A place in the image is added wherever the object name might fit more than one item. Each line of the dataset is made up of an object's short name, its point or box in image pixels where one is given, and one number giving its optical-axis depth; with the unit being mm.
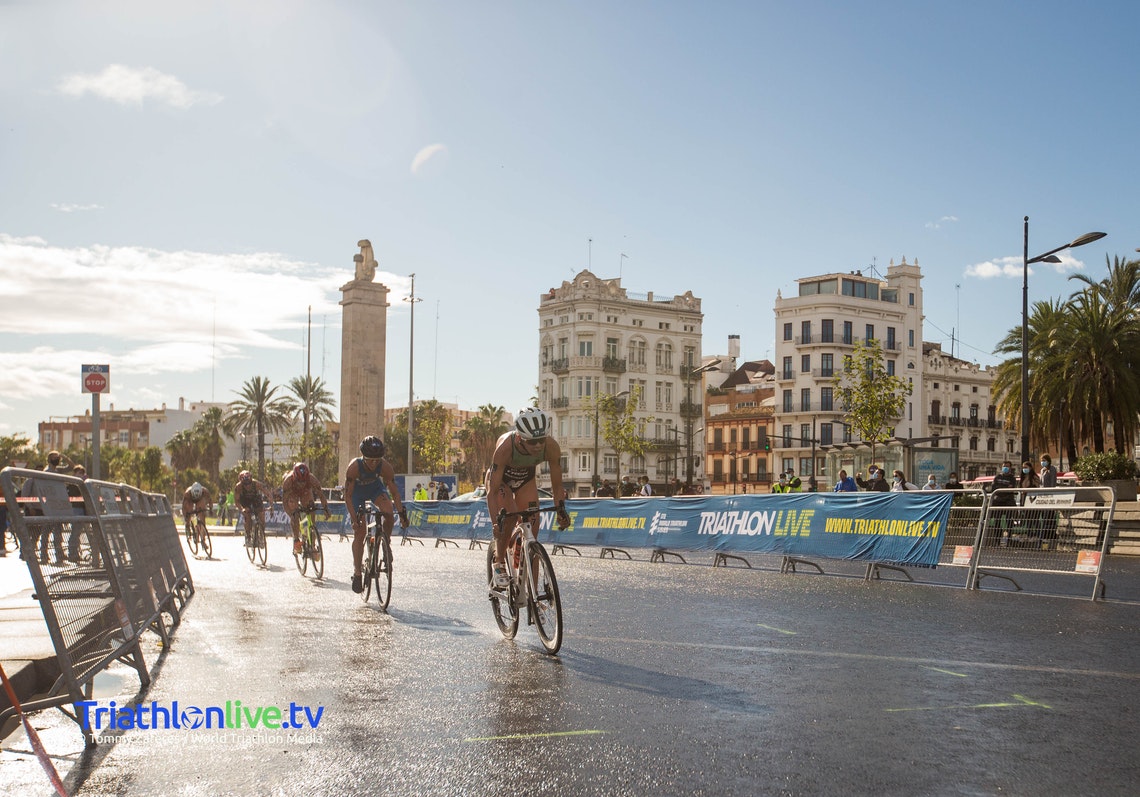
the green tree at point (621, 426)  77312
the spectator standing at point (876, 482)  26469
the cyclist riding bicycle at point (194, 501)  25062
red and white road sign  18156
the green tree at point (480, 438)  102781
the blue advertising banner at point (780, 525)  15422
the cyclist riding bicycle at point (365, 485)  12414
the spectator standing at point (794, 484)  32550
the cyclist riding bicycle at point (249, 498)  21594
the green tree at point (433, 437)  87125
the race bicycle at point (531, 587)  8234
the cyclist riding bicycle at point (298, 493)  16500
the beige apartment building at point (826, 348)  91438
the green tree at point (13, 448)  117562
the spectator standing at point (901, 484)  26344
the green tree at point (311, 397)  95188
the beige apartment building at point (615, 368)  92688
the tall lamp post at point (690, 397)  84338
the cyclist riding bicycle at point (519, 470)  8758
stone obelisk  57375
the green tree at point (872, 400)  46469
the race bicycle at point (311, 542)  16609
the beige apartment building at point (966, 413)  97875
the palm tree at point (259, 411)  91812
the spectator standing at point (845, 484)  27750
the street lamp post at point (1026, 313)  29812
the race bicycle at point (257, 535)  21192
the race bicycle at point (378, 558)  11891
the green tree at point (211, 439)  110250
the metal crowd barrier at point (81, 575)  5711
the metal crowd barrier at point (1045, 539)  13391
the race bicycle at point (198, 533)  24391
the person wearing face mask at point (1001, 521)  14188
